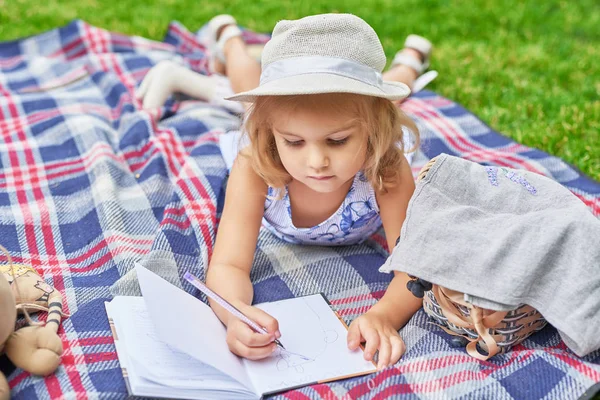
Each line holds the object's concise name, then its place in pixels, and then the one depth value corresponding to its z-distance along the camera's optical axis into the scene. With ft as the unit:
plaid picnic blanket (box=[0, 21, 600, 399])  5.11
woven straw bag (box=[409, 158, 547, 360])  5.22
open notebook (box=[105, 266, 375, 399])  4.86
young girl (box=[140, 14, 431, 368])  5.43
